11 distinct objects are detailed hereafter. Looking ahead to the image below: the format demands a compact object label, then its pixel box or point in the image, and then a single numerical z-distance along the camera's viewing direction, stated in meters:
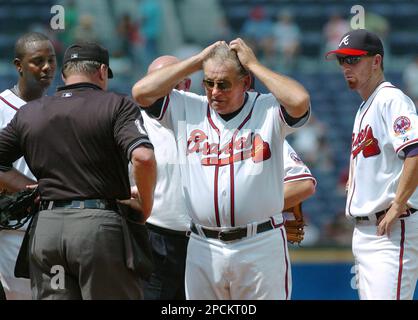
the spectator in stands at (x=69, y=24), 14.70
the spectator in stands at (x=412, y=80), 14.17
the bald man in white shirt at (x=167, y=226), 5.92
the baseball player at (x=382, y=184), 5.31
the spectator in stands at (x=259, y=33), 15.01
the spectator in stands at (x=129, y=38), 14.98
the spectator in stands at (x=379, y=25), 15.13
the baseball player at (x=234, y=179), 5.00
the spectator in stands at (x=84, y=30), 14.40
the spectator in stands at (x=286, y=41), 14.98
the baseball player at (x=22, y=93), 5.93
